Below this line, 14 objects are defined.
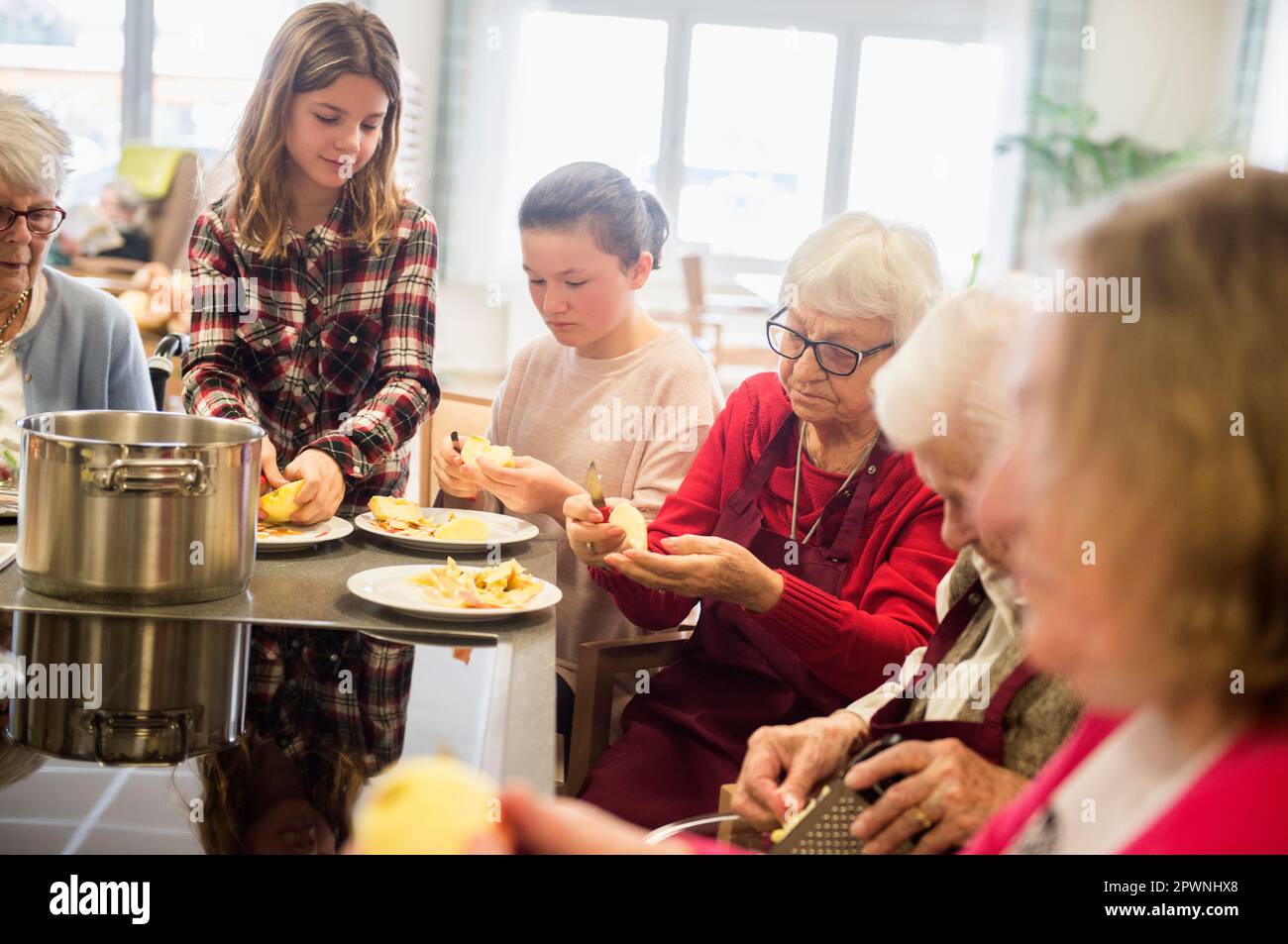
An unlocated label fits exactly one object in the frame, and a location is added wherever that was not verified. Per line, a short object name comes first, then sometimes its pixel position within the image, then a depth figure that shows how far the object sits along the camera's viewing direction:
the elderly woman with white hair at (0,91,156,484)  1.95
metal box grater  1.10
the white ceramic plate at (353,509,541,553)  1.80
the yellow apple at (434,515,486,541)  1.83
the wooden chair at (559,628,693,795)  1.85
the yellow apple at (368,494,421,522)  1.87
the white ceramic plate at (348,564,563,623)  1.41
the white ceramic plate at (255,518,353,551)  1.67
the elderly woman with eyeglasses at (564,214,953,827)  1.65
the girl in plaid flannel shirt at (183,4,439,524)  2.02
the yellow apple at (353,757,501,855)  0.62
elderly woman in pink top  0.56
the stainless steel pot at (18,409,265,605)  1.27
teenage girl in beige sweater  2.20
